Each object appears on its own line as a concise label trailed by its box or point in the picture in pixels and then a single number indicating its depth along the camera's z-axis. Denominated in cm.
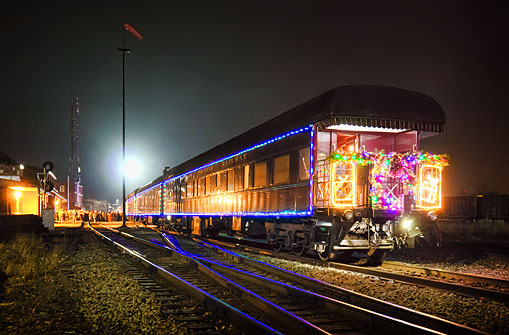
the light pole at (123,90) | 3778
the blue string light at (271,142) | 1119
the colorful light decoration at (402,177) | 1102
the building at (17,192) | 2717
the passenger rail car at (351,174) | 1062
